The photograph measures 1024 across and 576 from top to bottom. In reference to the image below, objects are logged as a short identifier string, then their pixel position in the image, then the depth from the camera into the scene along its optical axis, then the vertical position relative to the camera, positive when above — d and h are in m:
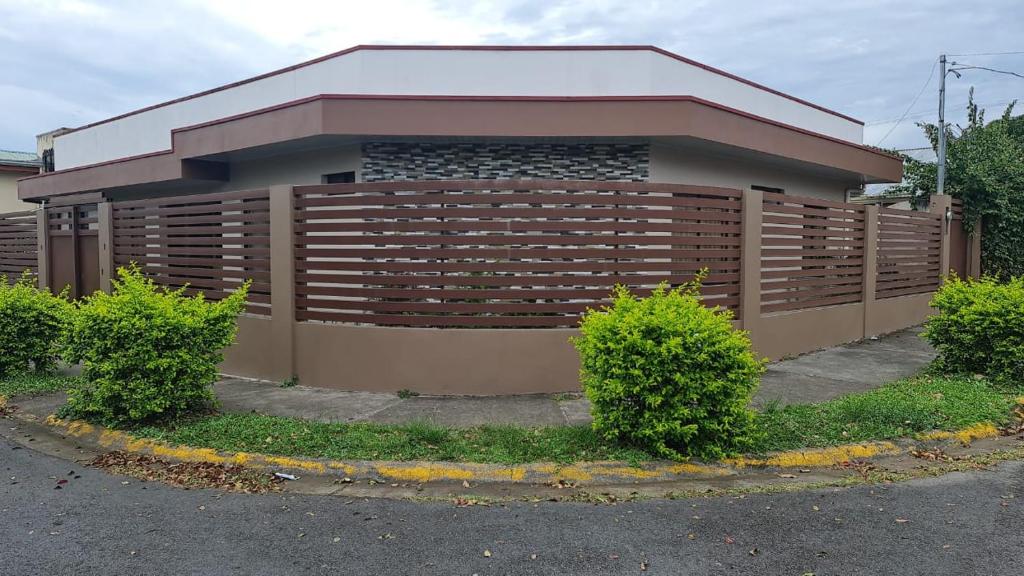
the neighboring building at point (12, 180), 22.41 +2.54
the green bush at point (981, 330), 7.36 -0.84
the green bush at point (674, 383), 4.93 -0.97
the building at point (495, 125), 8.95 +1.92
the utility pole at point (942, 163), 14.91 +2.20
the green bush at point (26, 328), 8.07 -0.94
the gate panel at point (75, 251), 12.23 +0.05
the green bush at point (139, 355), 5.89 -0.93
